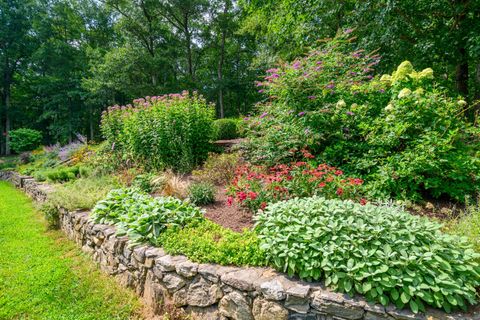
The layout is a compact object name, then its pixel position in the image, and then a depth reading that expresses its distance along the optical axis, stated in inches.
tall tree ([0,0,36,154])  661.9
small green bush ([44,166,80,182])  244.7
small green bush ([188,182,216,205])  142.6
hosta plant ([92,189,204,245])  104.7
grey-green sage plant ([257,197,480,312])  59.5
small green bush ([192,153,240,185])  177.0
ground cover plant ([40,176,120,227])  156.3
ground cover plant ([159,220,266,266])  81.7
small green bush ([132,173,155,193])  170.1
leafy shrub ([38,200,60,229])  172.7
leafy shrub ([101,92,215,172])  204.7
